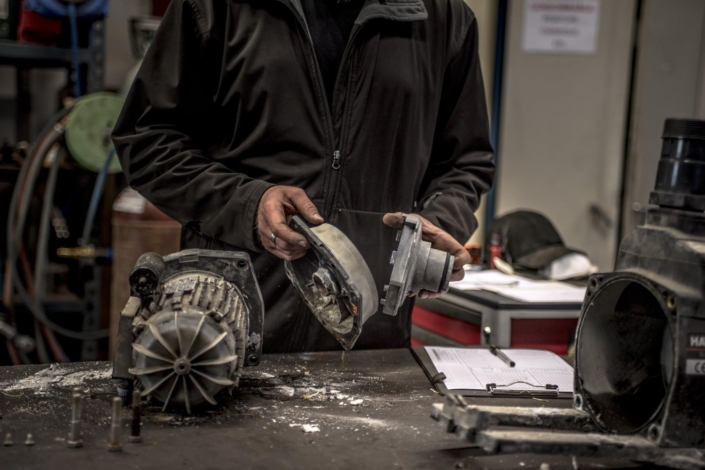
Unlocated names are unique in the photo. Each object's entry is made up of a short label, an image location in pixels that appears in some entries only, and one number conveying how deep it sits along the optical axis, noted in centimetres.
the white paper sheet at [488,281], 222
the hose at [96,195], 263
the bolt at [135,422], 96
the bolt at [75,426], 94
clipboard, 122
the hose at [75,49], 250
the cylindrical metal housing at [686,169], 96
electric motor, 104
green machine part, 255
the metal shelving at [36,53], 250
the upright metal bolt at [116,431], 93
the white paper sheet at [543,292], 208
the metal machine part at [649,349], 90
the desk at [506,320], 201
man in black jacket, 141
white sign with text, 317
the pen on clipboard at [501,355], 141
